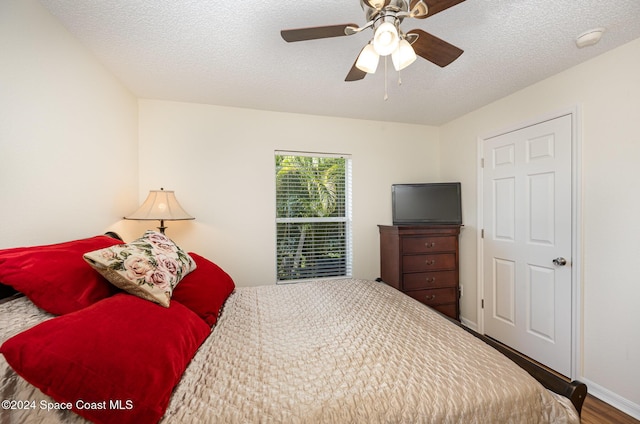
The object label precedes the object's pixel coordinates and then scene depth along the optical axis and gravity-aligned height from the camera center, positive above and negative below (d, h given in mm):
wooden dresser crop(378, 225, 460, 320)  2734 -580
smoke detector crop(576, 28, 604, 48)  1572 +1075
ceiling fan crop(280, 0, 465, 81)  1060 +820
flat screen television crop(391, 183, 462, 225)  3018 +78
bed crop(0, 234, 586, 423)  673 -594
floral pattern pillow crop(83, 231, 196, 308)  1020 -244
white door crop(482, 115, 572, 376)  2061 -286
